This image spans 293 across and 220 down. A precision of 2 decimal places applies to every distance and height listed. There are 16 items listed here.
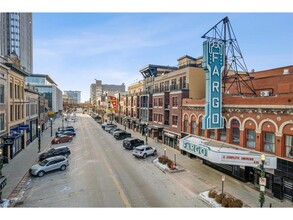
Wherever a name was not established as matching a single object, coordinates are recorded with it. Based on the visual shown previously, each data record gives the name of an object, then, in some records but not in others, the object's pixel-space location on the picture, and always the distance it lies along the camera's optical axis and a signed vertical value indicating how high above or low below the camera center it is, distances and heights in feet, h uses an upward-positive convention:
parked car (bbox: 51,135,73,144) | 123.22 -20.38
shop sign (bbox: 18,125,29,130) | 98.25 -10.49
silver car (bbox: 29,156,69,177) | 66.79 -20.21
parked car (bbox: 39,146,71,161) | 82.95 -19.69
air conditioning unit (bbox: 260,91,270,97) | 74.64 +5.15
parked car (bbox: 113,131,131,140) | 136.26 -19.19
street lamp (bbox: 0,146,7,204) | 50.30 -18.63
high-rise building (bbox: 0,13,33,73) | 299.58 +105.60
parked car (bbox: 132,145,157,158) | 89.35 -19.68
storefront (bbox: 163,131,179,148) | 104.74 -17.16
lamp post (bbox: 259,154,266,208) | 41.96 -15.24
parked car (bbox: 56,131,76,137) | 142.57 -18.93
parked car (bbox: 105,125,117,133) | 175.14 -18.30
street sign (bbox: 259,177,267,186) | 41.86 -14.89
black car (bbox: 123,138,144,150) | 105.70 -19.12
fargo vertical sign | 64.80 +8.72
